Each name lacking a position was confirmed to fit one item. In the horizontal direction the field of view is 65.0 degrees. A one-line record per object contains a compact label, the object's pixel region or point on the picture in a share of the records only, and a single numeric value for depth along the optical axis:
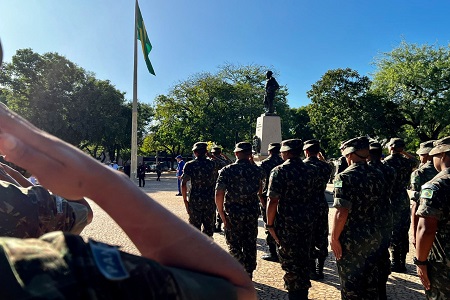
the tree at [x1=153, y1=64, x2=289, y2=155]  34.72
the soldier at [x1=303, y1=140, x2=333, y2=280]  4.82
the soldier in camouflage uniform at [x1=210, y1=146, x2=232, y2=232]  8.26
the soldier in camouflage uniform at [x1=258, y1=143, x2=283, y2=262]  6.05
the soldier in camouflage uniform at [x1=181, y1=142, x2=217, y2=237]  6.28
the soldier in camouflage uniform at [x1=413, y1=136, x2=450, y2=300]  2.78
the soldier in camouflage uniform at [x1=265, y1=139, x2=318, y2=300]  4.22
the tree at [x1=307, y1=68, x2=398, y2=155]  28.11
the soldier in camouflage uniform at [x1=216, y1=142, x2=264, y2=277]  4.98
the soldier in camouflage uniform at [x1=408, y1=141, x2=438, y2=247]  4.90
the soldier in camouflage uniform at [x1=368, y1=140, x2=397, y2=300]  3.82
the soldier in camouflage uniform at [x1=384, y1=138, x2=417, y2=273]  5.43
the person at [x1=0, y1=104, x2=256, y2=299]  0.60
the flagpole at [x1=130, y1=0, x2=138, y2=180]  15.20
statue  15.39
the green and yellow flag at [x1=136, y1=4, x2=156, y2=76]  15.56
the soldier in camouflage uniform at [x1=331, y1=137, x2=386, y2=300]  3.48
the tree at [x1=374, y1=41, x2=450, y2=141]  26.08
